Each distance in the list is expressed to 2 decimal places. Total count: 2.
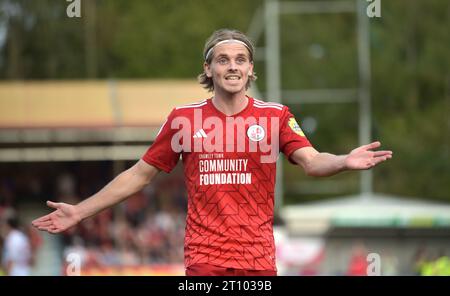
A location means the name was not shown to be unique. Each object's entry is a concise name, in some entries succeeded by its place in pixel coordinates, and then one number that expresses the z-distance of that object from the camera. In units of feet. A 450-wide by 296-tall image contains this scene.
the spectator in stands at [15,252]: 123.04
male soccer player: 41.18
